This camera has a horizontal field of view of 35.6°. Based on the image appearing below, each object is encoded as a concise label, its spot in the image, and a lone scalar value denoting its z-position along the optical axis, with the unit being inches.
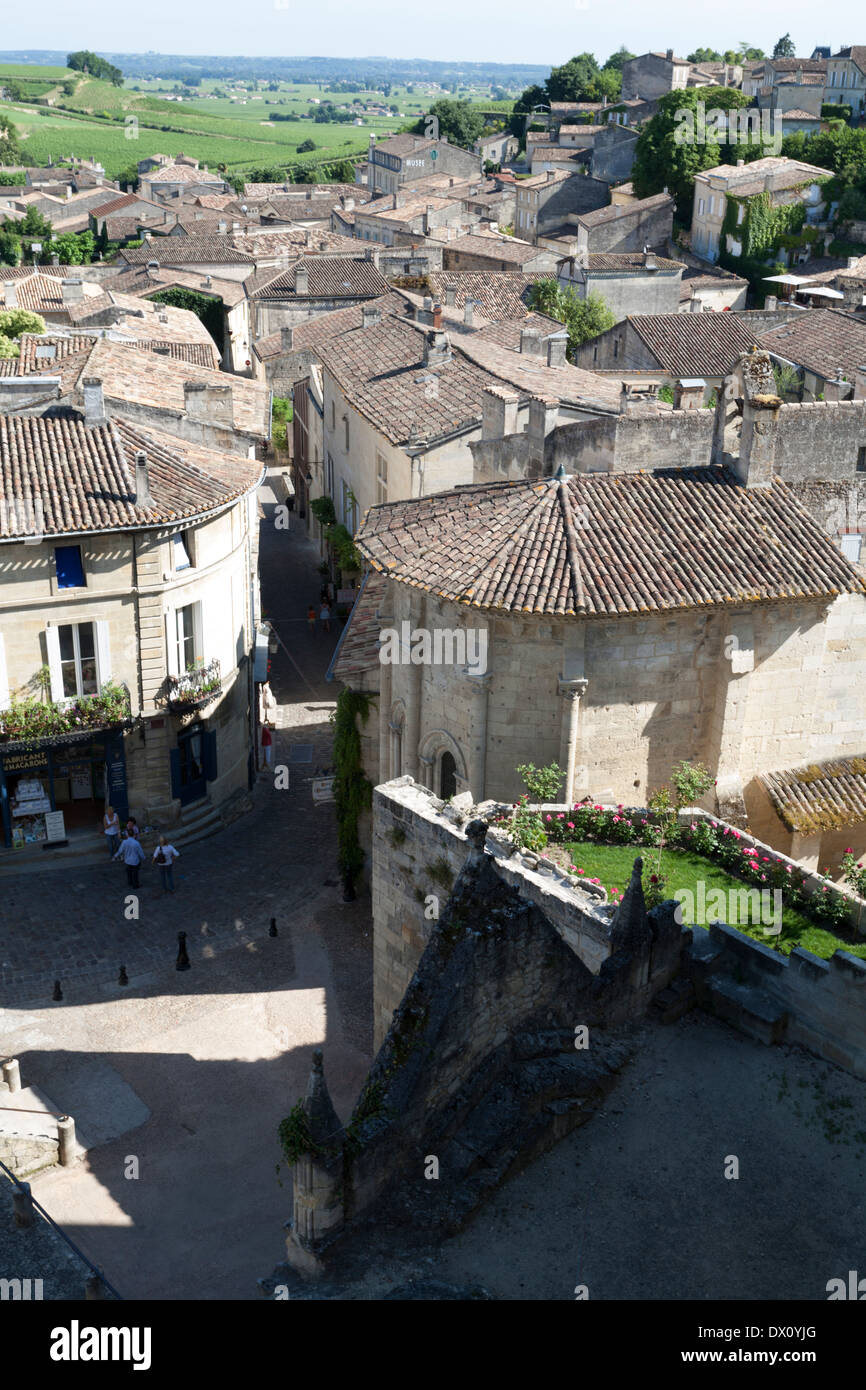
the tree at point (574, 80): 6131.9
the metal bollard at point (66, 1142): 874.1
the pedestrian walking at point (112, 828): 1262.3
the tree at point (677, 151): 4030.5
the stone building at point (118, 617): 1171.9
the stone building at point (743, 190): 3629.4
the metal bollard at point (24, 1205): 737.6
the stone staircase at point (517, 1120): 565.3
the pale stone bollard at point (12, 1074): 935.7
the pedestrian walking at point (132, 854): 1216.2
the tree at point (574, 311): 2775.6
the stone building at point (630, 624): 948.6
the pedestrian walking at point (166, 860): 1219.2
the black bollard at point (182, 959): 1111.6
